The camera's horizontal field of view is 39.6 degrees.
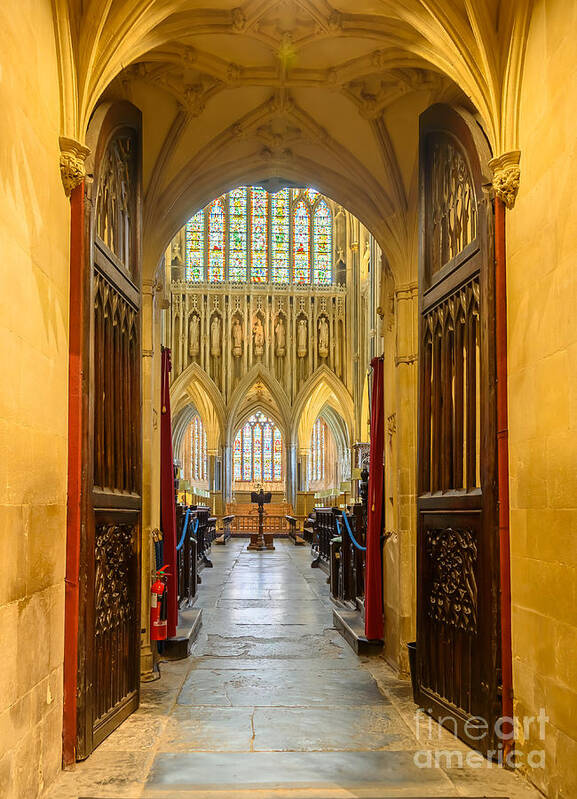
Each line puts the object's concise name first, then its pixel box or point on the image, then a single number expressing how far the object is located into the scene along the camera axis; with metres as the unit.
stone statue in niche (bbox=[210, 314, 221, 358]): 25.55
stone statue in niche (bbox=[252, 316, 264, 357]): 25.70
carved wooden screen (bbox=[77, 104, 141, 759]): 4.04
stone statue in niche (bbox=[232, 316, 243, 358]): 25.60
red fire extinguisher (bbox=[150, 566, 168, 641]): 5.79
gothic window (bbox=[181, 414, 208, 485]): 33.59
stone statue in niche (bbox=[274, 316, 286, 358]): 25.67
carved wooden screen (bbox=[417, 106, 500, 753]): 4.10
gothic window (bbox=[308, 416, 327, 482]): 33.44
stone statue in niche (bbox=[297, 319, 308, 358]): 25.59
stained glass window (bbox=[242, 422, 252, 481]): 32.09
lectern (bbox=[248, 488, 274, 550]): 19.70
